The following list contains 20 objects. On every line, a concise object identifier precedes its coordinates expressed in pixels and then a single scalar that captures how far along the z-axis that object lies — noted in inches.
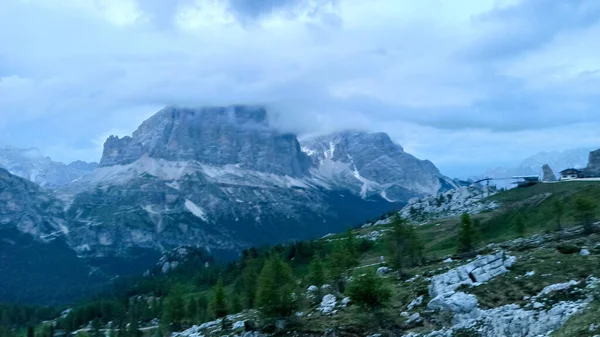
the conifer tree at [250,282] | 5036.9
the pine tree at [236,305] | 4884.4
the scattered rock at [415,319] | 2358.3
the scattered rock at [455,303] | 2234.3
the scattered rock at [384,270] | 4229.8
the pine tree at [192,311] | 5959.6
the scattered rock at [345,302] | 3117.9
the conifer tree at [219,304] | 4633.4
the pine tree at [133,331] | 5698.8
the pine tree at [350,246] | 4489.2
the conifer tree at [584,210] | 3976.4
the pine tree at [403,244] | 4254.2
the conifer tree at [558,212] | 4485.7
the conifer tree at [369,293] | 2402.8
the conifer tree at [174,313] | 5639.8
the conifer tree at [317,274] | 3708.2
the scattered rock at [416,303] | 2591.0
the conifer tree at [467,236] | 4183.1
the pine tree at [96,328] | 6579.2
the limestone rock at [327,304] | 3078.2
